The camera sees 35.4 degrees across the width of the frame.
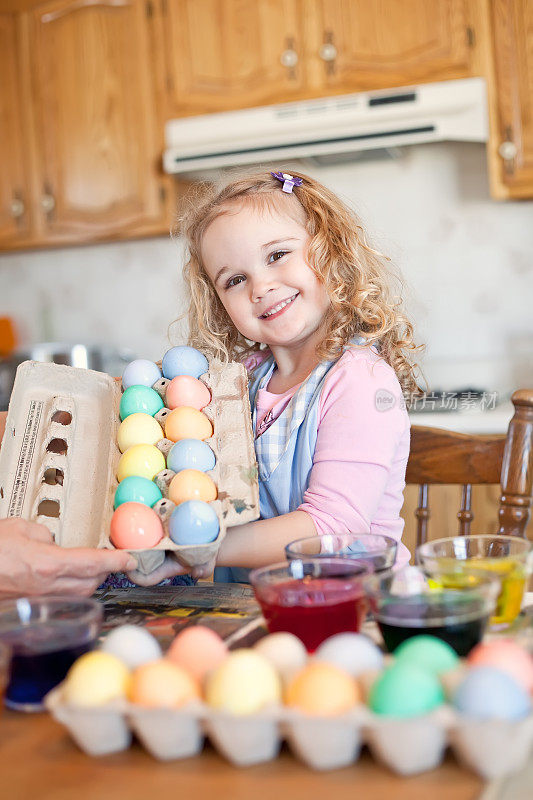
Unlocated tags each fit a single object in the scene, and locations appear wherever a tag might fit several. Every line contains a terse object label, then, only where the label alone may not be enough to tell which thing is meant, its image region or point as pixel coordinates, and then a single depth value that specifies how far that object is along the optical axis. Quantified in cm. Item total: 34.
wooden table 52
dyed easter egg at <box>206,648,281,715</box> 55
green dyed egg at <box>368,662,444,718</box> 53
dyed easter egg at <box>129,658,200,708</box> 57
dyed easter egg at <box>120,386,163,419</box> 112
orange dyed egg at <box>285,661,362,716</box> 54
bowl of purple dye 67
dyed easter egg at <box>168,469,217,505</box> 94
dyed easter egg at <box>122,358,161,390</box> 118
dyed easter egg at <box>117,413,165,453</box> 105
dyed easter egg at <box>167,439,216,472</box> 99
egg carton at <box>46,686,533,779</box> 51
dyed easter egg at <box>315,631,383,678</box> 60
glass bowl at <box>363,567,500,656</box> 64
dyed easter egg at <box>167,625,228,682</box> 63
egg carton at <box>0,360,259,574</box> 95
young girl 118
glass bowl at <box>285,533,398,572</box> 81
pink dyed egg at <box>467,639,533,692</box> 55
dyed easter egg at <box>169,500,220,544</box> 87
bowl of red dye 71
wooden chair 124
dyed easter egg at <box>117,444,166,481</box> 100
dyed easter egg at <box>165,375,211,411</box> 112
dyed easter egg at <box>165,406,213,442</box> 105
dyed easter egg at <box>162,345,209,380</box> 119
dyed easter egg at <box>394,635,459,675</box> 59
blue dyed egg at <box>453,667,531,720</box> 51
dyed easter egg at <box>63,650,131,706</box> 58
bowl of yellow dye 74
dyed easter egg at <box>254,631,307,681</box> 61
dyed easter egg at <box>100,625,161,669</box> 65
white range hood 259
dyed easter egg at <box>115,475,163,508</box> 95
